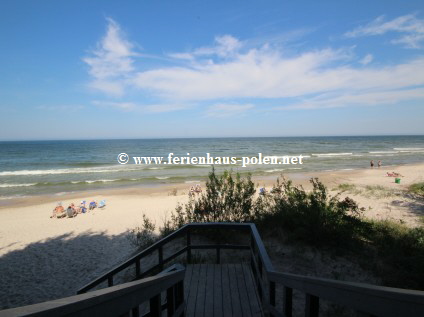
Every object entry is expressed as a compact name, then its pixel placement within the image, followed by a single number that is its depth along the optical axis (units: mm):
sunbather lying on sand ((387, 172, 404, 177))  23142
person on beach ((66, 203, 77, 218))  13156
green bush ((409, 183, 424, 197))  14767
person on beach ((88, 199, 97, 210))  14486
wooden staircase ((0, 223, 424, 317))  976
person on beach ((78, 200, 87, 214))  13902
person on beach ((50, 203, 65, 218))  13250
